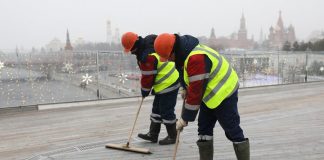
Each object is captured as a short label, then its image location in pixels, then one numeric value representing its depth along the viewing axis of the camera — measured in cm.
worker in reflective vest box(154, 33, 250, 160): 250
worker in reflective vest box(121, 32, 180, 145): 355
